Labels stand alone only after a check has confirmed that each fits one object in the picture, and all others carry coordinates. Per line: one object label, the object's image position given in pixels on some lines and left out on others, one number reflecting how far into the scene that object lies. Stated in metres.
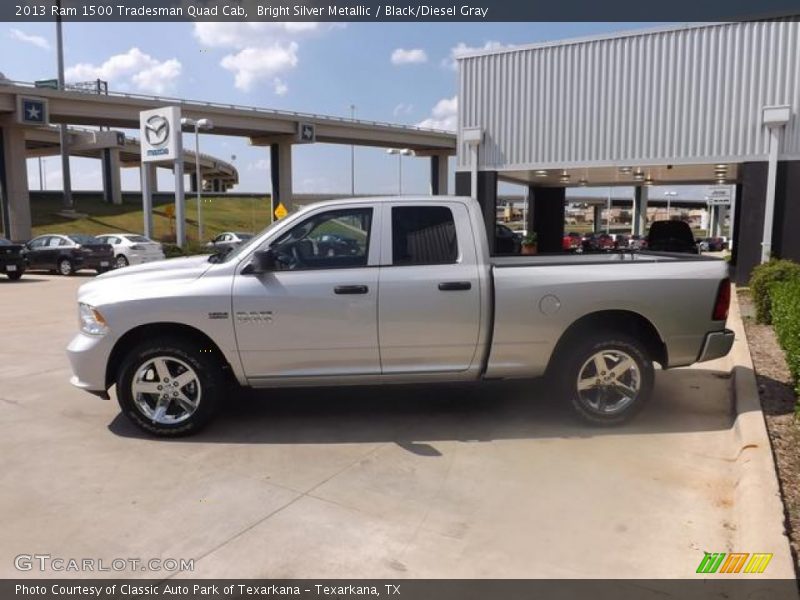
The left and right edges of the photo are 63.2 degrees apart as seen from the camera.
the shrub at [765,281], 10.08
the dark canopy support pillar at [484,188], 18.81
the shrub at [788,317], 5.40
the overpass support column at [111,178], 73.50
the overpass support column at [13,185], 45.88
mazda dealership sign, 32.22
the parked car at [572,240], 42.04
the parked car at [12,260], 21.47
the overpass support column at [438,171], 76.76
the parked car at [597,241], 41.18
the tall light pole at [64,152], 58.56
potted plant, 24.91
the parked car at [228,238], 34.16
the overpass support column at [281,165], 61.66
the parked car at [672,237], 18.34
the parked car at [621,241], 43.02
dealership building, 15.28
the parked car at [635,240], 40.34
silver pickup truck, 5.23
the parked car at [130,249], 25.53
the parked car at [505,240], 22.10
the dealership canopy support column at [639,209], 56.33
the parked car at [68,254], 23.98
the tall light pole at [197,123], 35.00
